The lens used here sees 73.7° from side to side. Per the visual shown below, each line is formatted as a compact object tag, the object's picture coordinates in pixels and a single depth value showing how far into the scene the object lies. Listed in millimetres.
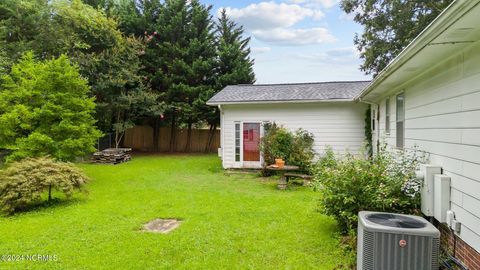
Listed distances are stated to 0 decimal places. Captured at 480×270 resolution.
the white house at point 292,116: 11430
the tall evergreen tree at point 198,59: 18234
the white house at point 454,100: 2680
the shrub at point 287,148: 10992
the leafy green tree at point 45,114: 8672
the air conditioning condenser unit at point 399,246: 2970
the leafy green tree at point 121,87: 15391
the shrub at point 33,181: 6352
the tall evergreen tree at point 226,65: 18672
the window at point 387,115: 7586
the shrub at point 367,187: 4355
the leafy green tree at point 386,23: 15922
